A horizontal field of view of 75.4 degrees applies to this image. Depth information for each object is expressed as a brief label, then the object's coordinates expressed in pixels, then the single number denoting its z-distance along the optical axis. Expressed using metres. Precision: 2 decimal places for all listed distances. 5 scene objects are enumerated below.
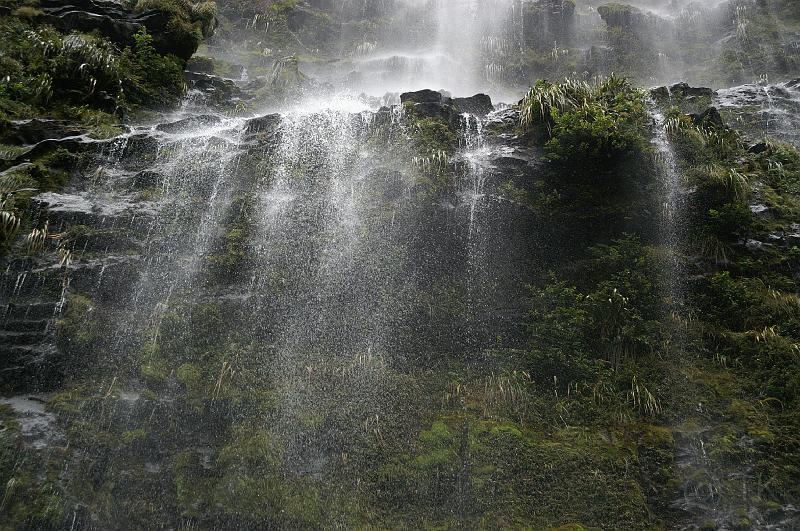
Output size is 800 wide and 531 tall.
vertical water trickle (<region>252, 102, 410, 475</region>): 8.36
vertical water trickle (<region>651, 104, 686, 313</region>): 9.58
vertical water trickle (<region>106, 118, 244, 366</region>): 9.10
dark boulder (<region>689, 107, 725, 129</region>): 11.63
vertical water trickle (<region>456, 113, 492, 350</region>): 9.71
